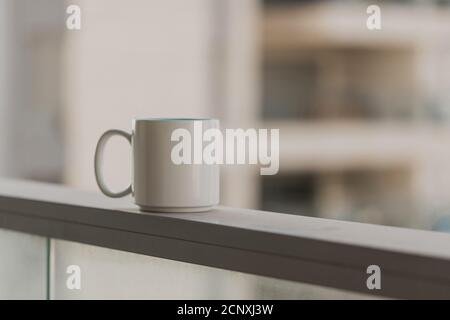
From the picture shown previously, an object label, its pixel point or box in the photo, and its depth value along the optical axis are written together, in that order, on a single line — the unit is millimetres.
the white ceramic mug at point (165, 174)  2051
